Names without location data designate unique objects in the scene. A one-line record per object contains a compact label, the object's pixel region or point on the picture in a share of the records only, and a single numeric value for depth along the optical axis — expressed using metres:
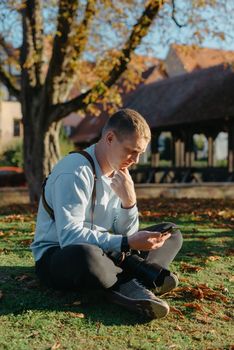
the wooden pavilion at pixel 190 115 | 19.97
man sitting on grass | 3.44
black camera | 3.74
